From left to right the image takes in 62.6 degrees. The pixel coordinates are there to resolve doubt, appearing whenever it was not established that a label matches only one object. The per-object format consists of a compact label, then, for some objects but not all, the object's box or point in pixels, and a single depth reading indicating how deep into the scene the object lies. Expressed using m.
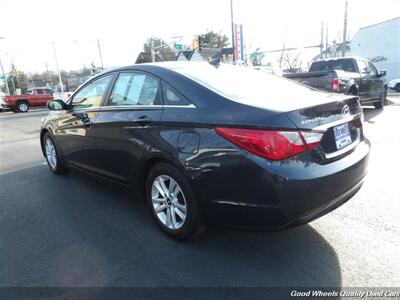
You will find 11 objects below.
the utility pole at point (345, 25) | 25.70
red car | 23.17
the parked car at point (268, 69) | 22.00
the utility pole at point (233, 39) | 24.69
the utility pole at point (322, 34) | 37.03
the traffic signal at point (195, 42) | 24.97
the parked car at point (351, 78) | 8.23
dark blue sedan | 2.34
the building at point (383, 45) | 35.09
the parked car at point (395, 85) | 25.41
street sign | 28.97
